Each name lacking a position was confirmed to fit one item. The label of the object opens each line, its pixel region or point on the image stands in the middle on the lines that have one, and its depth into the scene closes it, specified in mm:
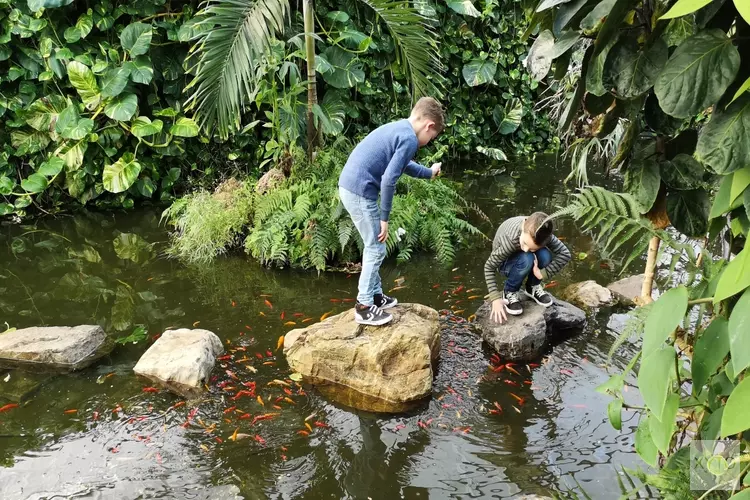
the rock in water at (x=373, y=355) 3621
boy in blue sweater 3654
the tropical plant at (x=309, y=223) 5496
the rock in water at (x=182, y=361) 3744
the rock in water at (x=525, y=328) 3934
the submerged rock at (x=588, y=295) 4645
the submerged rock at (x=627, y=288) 4629
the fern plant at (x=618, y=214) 1456
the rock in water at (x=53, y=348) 4027
